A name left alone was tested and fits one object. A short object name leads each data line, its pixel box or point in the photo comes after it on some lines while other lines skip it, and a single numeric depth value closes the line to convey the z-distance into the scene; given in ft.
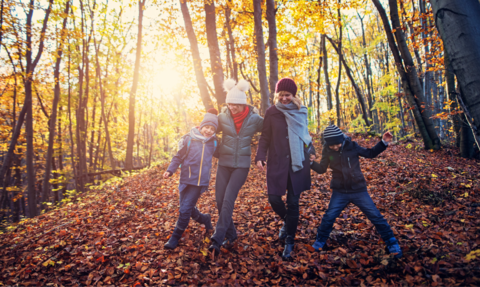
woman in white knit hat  10.59
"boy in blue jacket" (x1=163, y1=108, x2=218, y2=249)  11.21
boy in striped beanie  9.27
